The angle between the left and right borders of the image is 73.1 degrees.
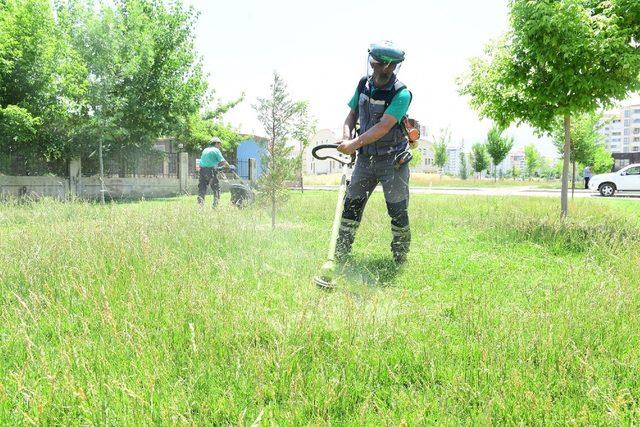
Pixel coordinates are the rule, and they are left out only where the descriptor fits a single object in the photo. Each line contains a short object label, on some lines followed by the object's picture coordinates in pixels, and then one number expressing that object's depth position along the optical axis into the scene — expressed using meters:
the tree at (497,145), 38.84
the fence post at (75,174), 16.44
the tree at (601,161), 30.84
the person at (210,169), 11.04
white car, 21.70
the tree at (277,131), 8.09
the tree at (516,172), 65.30
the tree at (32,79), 12.89
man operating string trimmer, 4.27
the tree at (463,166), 53.33
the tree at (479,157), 45.19
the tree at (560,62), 6.21
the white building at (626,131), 125.69
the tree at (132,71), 14.97
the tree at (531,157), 57.31
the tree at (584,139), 18.15
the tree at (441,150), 48.17
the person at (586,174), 27.74
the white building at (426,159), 79.10
